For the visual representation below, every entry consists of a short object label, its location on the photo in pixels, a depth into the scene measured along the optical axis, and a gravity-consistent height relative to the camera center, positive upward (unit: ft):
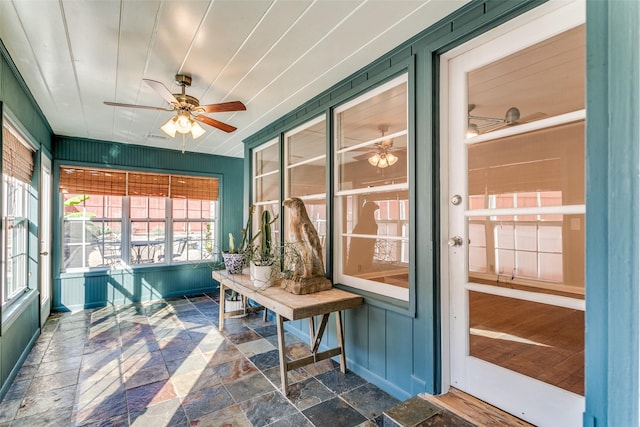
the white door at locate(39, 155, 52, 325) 12.29 -1.07
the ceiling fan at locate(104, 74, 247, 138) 8.45 +2.92
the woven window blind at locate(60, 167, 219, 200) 14.75 +1.53
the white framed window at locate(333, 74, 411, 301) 7.66 +0.59
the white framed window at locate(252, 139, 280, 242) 13.20 +1.44
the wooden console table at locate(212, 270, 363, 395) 7.46 -2.33
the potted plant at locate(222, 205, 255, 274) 11.65 -1.67
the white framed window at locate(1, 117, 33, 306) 8.16 +0.10
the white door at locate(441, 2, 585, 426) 5.04 -0.03
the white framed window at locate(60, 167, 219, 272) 14.93 -0.27
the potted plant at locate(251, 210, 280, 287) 9.61 -1.51
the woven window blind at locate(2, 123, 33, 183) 7.91 +1.64
